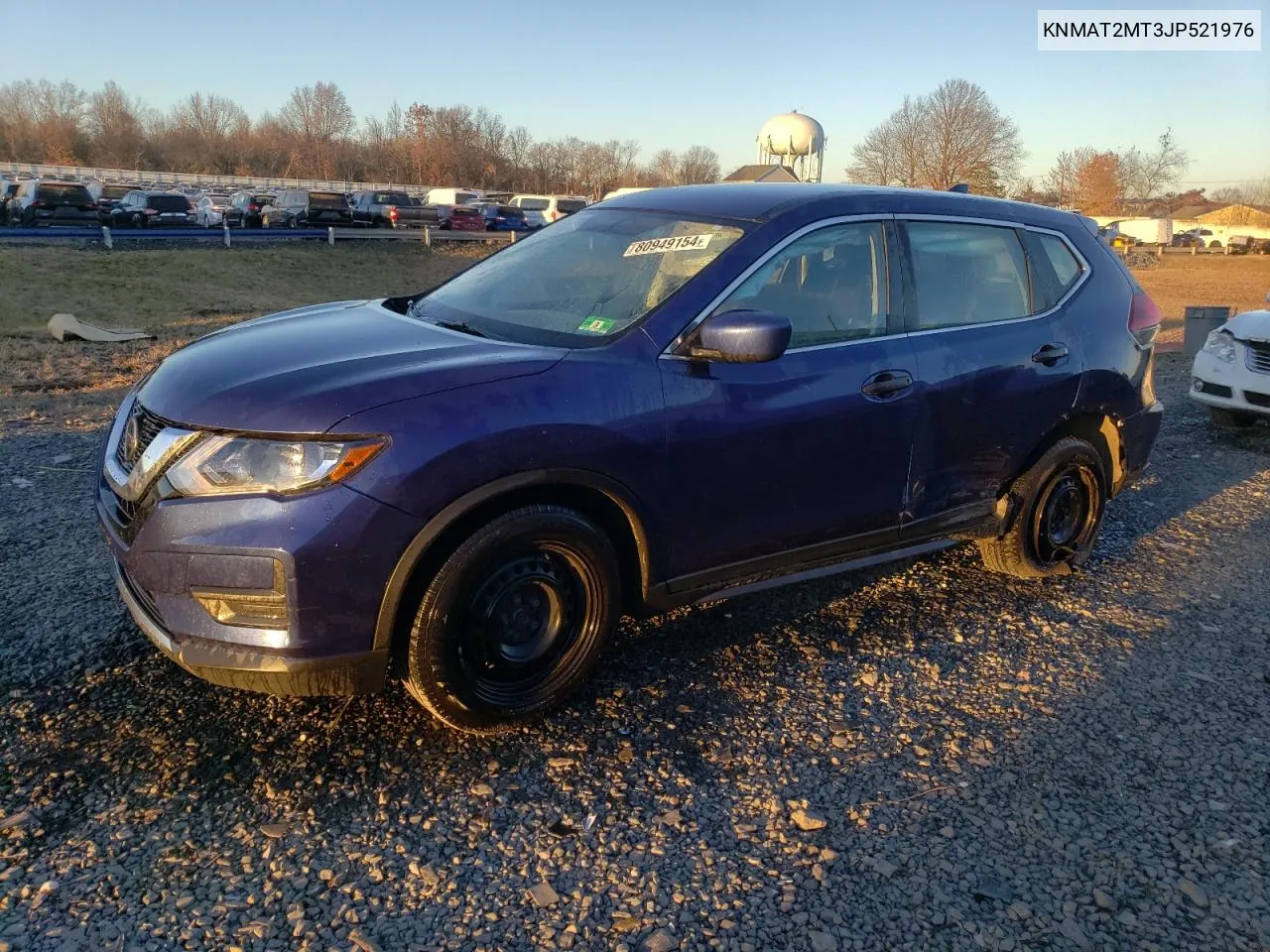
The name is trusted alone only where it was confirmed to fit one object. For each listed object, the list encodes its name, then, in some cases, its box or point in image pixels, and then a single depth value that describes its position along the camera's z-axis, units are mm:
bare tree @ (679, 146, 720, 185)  93469
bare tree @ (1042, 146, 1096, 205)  68812
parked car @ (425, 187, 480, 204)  51131
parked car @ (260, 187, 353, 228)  35875
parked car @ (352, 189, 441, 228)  38562
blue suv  2617
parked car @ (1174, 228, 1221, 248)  64562
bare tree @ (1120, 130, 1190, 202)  72438
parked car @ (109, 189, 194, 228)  31531
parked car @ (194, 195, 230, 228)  33938
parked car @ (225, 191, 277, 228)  35906
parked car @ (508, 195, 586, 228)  42281
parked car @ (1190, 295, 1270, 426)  7410
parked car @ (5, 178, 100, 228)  29344
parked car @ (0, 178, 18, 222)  29406
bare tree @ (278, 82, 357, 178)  100488
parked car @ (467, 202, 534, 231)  41409
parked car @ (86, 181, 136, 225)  31672
